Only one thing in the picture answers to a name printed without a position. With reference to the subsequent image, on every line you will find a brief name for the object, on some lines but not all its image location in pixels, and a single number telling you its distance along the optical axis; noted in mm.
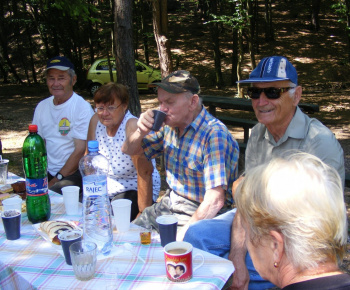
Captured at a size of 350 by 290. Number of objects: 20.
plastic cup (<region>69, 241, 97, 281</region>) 1554
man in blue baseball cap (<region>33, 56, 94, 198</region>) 3615
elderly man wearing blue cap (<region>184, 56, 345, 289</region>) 2061
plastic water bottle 1816
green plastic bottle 2021
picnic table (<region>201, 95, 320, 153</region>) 5023
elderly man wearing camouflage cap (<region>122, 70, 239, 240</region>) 2305
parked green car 15117
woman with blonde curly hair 1117
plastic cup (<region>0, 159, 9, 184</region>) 2795
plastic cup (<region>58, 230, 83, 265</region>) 1652
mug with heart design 1513
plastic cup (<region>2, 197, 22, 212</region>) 2146
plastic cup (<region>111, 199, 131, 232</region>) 1994
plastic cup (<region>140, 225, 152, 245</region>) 1877
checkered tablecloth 1555
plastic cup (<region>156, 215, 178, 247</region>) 1785
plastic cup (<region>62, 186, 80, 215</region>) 2262
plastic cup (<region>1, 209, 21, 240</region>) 1896
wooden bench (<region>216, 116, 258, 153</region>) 4973
